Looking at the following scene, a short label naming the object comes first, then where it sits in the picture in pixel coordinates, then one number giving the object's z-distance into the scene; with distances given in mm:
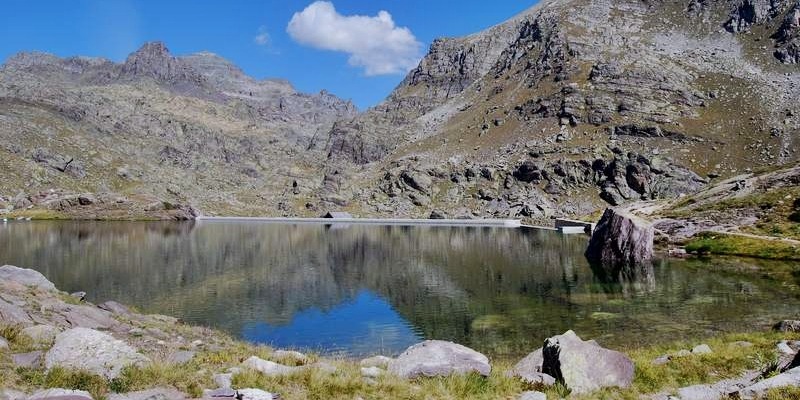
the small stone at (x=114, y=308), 37338
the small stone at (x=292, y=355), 19703
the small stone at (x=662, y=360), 22495
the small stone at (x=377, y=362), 20969
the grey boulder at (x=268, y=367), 16770
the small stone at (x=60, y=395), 12273
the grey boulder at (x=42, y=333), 18386
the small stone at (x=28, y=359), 15188
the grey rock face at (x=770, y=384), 16114
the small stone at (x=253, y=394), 13734
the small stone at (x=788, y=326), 29250
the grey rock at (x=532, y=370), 18422
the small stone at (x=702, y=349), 23725
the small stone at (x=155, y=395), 13362
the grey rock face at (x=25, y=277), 35219
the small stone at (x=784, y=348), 21734
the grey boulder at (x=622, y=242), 79875
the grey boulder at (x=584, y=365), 18109
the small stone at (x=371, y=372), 17781
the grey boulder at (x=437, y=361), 18250
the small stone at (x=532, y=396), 16469
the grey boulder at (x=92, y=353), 14766
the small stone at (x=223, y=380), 15219
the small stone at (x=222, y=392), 14047
